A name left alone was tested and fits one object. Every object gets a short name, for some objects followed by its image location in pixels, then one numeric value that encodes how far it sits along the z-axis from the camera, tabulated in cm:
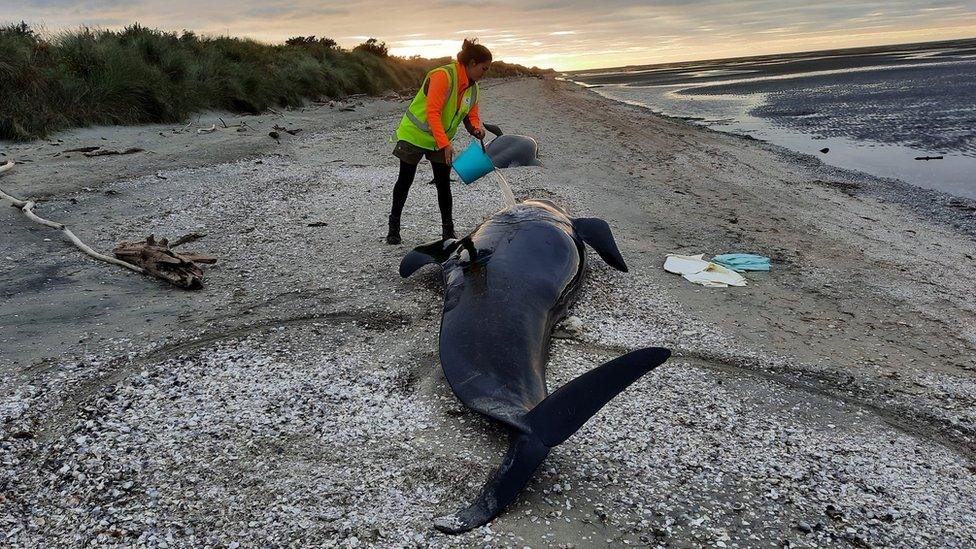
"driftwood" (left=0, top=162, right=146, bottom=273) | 549
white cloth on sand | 599
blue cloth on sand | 639
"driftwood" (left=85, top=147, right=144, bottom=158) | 1008
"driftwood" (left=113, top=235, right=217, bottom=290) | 532
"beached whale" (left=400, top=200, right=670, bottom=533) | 299
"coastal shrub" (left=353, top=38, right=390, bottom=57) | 3447
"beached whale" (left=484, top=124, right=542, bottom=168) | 1176
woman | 606
